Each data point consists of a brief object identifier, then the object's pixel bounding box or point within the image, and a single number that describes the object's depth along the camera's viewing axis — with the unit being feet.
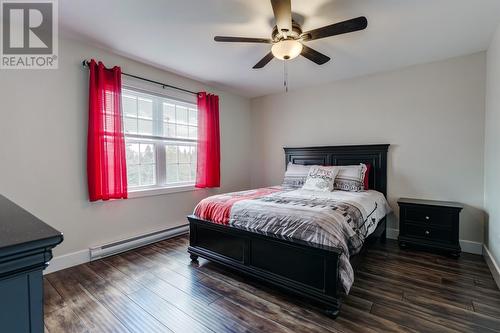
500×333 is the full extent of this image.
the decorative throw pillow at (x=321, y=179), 10.90
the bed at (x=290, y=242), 6.10
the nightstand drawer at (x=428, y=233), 9.46
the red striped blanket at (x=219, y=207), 8.36
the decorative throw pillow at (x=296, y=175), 12.42
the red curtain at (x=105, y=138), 8.99
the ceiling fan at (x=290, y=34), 5.95
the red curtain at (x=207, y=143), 13.07
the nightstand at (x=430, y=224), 9.32
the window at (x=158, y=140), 10.66
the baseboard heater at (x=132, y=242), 9.20
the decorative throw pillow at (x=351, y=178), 10.92
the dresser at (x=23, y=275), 1.62
